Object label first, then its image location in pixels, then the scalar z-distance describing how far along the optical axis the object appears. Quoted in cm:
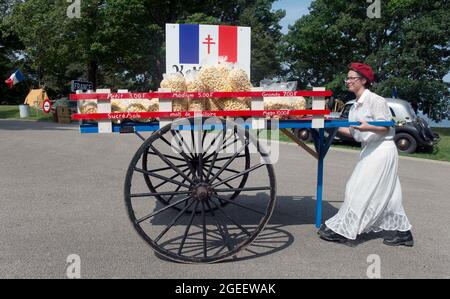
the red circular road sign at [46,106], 2388
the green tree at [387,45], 2277
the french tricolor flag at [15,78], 2857
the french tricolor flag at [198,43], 484
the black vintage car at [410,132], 1223
